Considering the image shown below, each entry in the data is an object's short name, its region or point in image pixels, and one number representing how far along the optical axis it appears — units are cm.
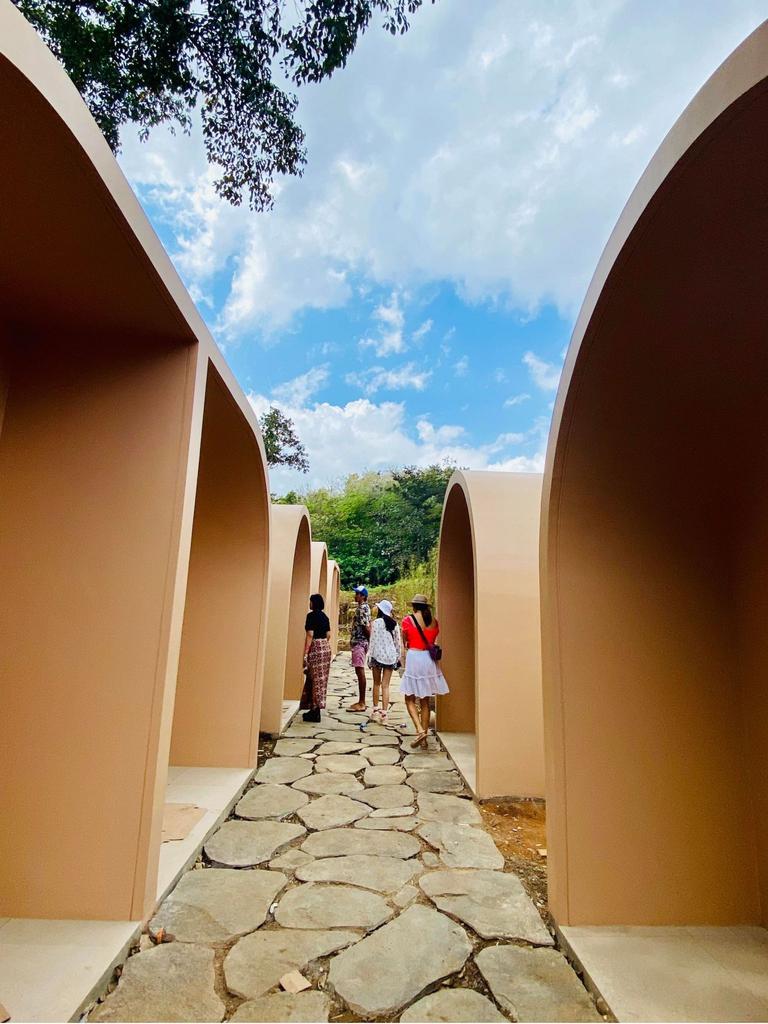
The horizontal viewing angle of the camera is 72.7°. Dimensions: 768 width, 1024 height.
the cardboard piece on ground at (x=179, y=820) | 329
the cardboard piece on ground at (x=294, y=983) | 201
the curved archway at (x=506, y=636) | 425
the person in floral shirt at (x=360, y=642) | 757
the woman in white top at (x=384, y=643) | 675
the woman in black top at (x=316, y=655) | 648
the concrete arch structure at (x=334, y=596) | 1406
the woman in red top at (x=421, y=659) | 543
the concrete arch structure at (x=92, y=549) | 231
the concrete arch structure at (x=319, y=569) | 956
